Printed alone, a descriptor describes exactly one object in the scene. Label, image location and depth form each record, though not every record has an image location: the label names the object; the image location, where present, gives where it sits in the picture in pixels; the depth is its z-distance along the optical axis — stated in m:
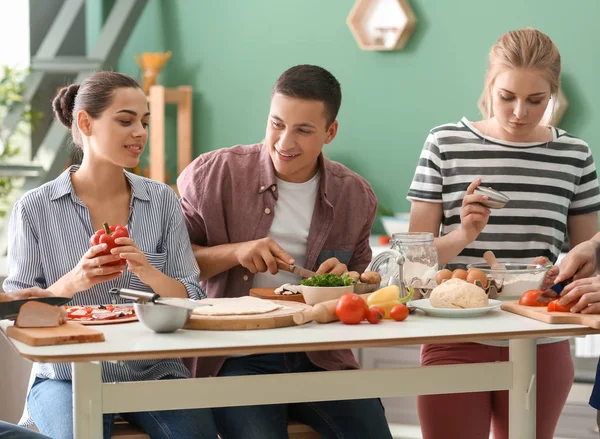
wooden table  2.84
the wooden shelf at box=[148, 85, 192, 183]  5.59
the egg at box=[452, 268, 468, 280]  3.26
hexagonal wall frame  5.43
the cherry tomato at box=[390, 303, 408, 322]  3.07
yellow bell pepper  3.10
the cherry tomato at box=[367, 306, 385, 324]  3.05
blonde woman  3.42
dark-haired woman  3.20
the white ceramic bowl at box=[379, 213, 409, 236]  5.19
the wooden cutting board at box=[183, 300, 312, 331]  2.98
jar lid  3.26
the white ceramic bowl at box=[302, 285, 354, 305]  3.15
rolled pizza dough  3.02
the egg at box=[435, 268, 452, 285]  3.29
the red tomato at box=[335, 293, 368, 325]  3.03
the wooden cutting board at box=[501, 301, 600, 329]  3.01
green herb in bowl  3.17
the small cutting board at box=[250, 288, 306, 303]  3.23
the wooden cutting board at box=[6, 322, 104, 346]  2.84
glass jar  3.28
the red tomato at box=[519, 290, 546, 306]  3.17
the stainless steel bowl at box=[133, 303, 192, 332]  2.93
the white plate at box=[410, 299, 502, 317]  3.10
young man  3.34
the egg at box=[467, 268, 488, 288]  3.24
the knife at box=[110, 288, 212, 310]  2.94
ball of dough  3.12
